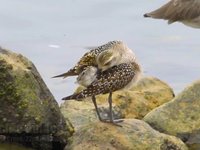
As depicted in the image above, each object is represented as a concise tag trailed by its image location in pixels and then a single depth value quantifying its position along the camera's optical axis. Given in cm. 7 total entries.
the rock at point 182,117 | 2231
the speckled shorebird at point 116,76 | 1914
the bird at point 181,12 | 3000
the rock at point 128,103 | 2228
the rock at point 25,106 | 1894
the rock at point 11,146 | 1953
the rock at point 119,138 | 1947
